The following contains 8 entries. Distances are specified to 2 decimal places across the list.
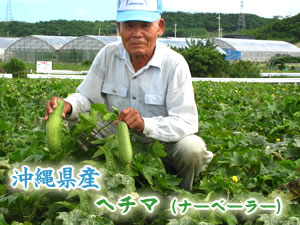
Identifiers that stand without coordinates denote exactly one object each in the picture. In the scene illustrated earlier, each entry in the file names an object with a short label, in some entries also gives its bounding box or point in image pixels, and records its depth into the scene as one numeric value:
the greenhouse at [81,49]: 36.53
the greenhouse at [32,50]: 37.88
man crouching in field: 2.92
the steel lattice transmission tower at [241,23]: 91.94
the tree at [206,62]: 25.28
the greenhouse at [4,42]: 43.99
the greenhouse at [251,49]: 44.31
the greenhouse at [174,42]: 40.94
